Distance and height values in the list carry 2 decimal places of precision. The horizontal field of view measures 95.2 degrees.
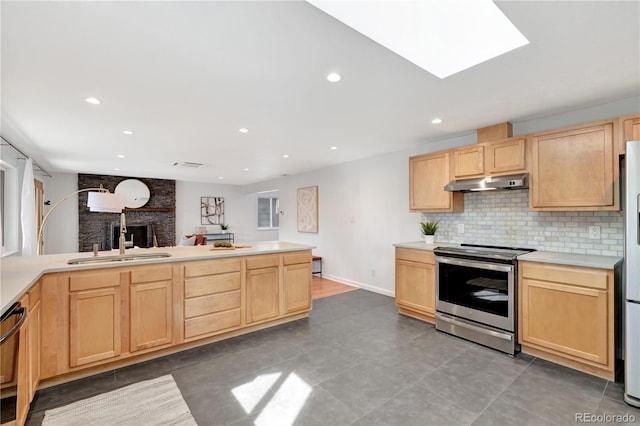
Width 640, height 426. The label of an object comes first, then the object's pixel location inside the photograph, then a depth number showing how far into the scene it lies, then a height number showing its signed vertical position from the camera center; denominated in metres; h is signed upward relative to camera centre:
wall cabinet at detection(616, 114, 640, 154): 2.36 +0.69
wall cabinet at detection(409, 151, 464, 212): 3.69 +0.39
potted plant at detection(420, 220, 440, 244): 4.02 -0.25
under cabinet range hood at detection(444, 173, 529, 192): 2.98 +0.34
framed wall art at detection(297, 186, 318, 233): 6.43 +0.11
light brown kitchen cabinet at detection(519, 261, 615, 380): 2.32 -0.87
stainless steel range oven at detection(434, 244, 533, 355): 2.82 -0.85
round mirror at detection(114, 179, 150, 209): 7.58 +0.59
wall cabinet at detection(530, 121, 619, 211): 2.52 +0.41
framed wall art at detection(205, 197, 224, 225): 8.91 +0.12
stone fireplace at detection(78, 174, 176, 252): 7.18 -0.14
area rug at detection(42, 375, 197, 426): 1.86 -1.32
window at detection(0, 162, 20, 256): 4.57 +0.11
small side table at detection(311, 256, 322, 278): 6.24 -1.01
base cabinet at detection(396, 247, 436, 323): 3.54 -0.88
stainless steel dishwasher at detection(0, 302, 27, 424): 1.49 -0.87
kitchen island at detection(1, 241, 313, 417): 2.20 -0.81
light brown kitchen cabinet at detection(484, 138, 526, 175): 3.04 +0.62
